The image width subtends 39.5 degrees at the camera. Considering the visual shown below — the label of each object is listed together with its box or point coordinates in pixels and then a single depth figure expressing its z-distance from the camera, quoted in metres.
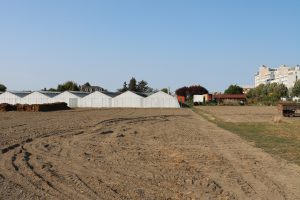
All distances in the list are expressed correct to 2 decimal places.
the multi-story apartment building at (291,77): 184.01
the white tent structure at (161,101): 87.00
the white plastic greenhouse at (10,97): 90.94
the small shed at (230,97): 141.93
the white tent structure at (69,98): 89.50
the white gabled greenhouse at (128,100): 87.94
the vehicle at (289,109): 47.09
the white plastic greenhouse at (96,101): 89.06
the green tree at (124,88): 171.90
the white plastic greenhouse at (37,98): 89.50
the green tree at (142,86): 176.50
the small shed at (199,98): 127.24
